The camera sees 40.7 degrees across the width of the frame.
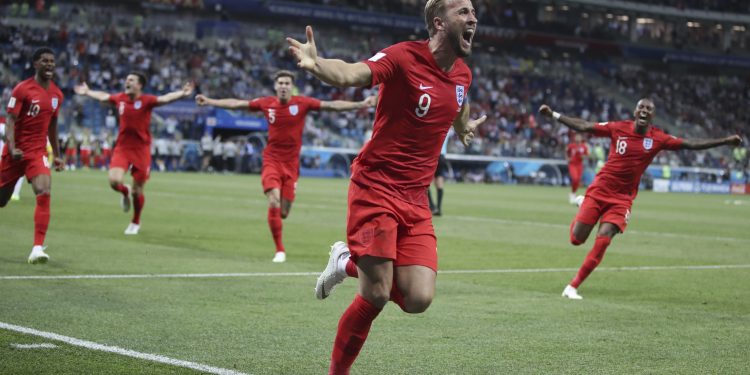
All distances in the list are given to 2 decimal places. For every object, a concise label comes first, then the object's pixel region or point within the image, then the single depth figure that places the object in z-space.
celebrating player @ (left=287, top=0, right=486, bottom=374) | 5.83
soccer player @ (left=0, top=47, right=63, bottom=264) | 12.06
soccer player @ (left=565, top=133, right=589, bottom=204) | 33.16
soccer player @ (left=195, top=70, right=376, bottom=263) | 14.10
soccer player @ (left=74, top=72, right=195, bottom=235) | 16.36
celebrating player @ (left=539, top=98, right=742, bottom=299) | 11.67
